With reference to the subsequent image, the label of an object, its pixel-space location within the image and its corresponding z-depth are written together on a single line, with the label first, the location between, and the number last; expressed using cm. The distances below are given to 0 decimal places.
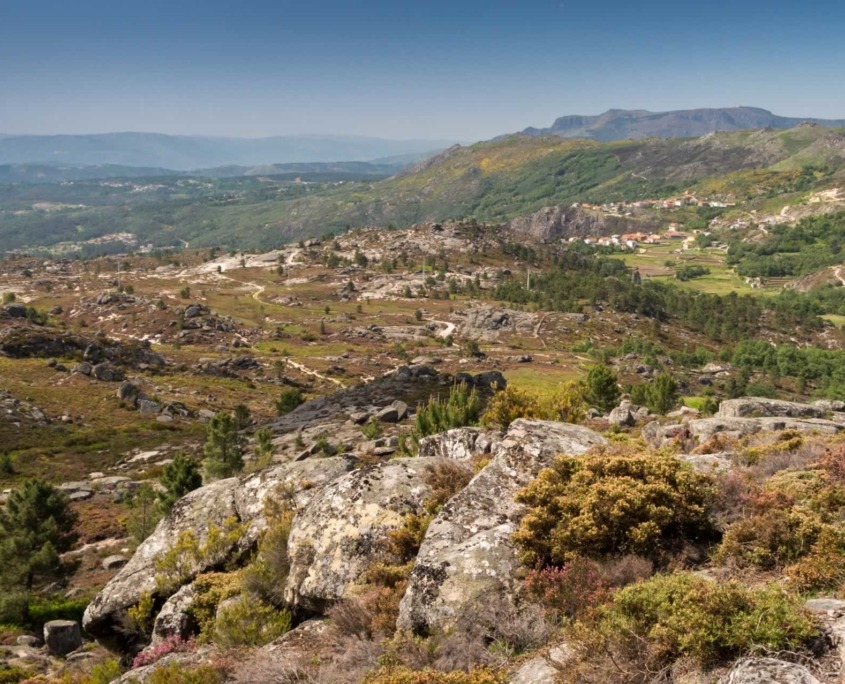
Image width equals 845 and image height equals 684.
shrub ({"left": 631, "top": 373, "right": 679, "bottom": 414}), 6328
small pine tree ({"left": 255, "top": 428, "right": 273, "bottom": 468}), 4947
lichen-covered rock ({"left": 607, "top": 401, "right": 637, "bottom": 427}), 4953
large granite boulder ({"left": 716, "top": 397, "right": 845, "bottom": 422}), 4512
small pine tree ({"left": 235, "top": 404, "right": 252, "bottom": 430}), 6688
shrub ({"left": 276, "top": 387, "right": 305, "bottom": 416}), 8138
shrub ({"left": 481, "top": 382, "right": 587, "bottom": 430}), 3334
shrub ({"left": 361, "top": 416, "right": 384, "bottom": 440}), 5670
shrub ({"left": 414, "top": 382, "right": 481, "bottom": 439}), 4128
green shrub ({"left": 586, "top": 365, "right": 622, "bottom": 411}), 6203
